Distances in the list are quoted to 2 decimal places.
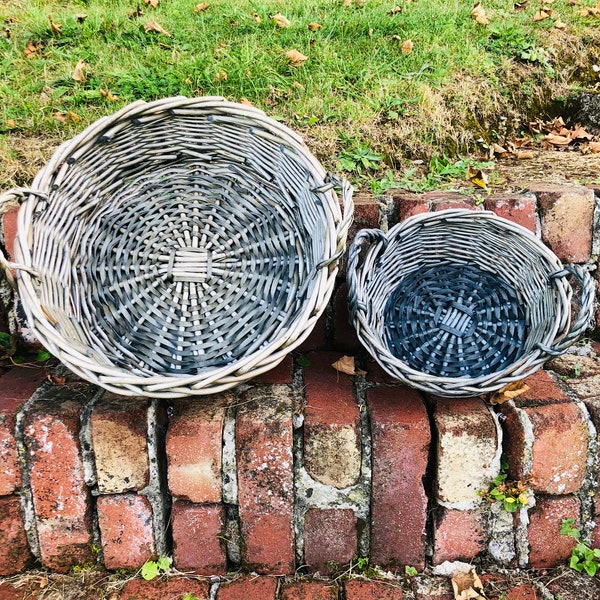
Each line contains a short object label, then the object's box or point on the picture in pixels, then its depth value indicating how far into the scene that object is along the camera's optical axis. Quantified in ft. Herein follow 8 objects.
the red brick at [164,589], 4.69
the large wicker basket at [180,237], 4.69
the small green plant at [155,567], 4.84
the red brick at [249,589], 4.68
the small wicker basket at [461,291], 5.22
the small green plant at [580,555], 4.90
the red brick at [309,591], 4.68
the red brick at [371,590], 4.66
